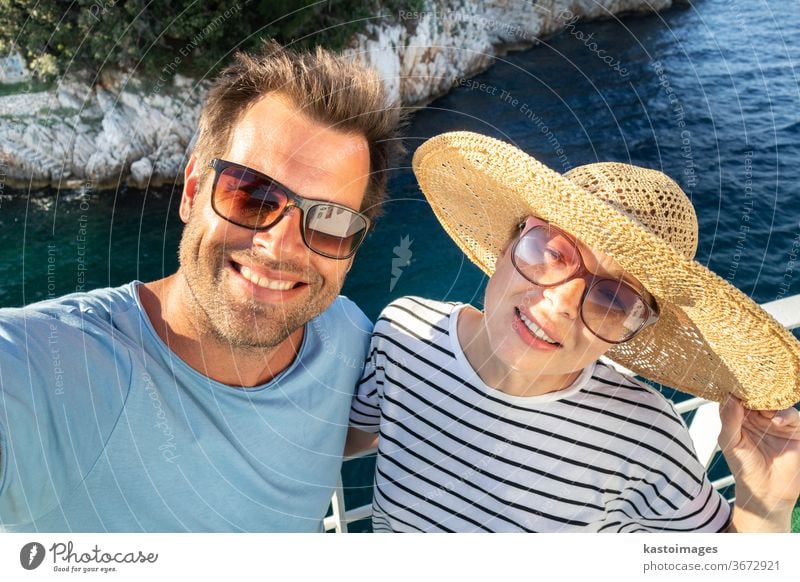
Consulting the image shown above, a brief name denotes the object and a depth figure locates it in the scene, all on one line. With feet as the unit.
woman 1.95
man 1.87
